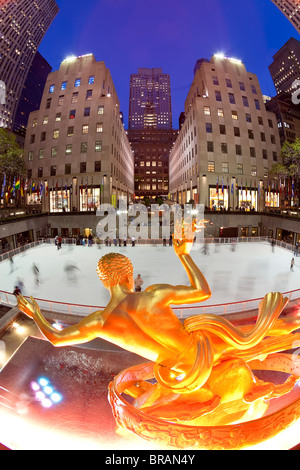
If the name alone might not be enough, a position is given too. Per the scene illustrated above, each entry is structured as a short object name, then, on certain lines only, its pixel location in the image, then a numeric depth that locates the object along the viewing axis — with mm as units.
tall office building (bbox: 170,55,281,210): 40500
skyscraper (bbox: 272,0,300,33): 27280
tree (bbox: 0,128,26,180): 28422
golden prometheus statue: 3066
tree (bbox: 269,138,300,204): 30694
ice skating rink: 10594
